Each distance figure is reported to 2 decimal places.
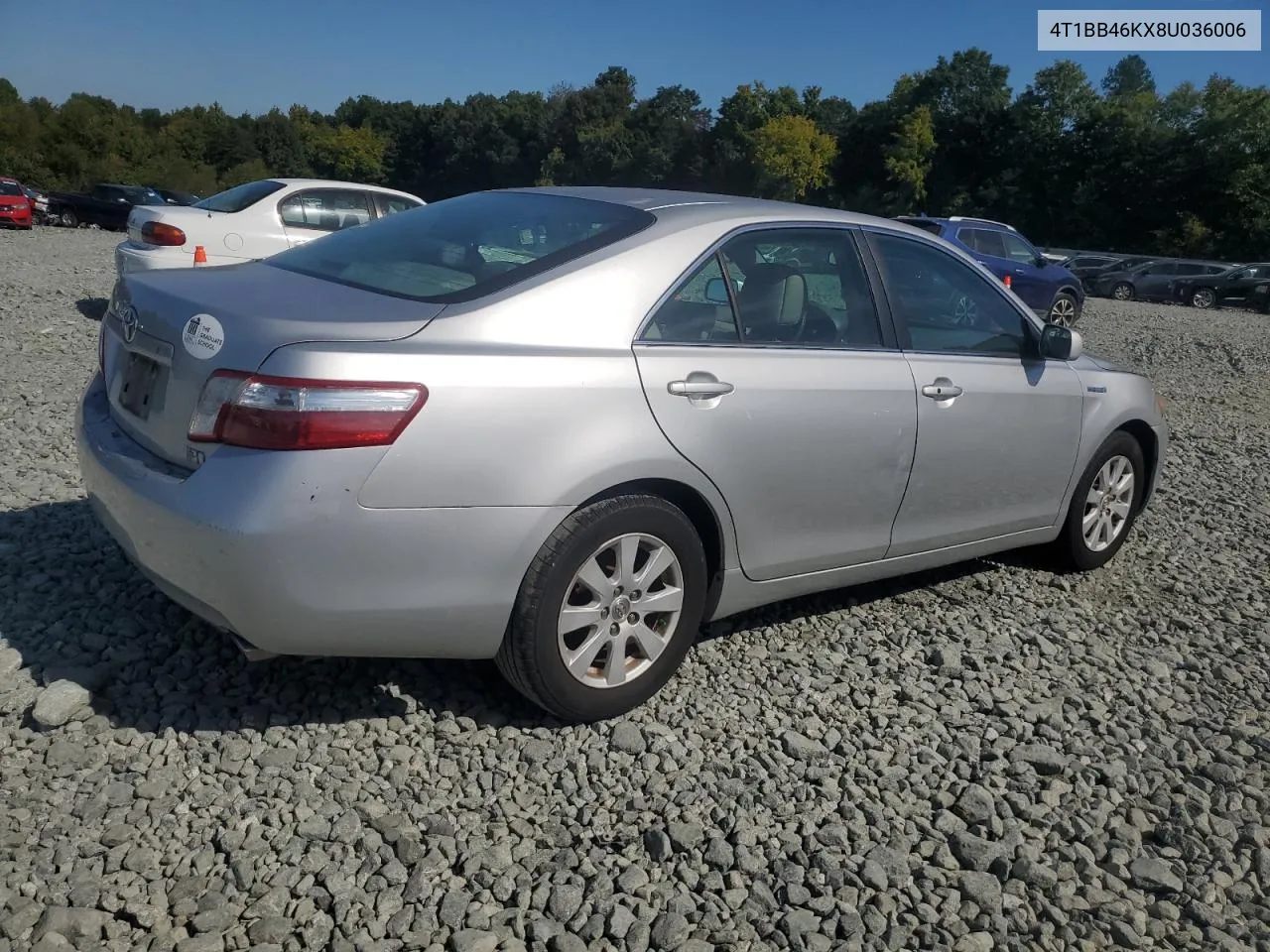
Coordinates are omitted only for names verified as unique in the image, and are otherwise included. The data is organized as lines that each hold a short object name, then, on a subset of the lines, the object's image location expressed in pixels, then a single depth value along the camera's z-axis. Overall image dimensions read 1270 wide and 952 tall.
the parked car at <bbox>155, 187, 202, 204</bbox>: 35.67
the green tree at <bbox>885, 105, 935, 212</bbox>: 61.03
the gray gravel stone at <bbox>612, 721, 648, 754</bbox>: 3.38
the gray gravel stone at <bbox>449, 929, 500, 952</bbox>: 2.50
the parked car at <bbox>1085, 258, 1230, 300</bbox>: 30.44
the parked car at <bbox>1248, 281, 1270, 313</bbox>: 28.94
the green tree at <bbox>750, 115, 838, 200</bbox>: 68.88
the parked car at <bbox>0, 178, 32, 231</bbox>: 29.19
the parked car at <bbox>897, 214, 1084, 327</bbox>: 17.44
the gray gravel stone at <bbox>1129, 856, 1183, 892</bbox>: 2.90
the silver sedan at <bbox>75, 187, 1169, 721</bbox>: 2.85
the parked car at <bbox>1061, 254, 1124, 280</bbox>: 32.41
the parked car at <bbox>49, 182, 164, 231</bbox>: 34.12
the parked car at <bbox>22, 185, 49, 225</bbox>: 33.22
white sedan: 10.27
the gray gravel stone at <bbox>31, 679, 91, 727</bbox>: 3.19
